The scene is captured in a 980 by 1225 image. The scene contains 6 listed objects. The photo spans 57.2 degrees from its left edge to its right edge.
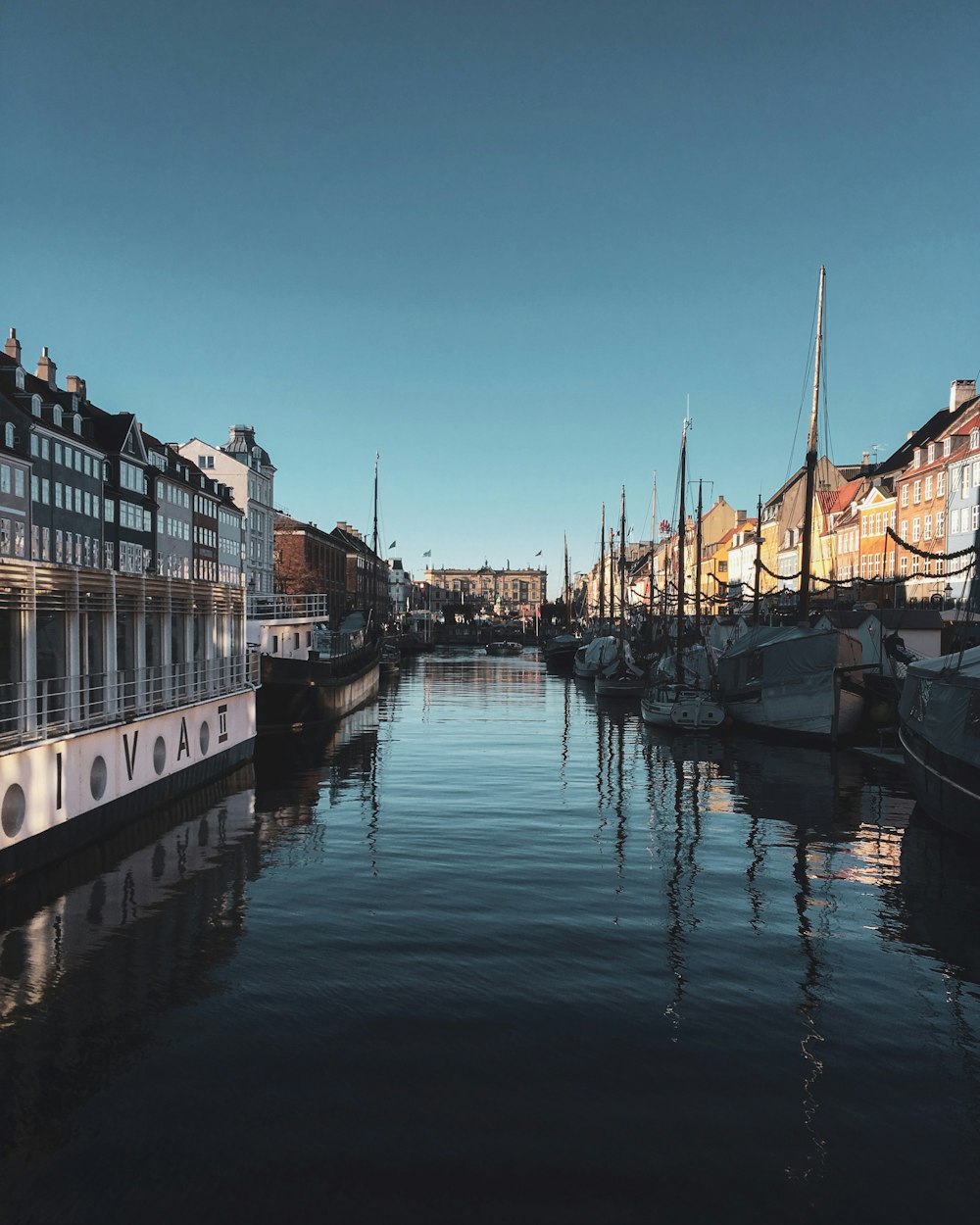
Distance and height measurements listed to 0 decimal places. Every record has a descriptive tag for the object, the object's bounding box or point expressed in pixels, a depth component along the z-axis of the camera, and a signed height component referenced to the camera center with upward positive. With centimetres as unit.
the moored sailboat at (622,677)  6738 -461
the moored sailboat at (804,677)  3984 -281
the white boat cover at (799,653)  3991 -164
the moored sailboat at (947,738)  2094 -300
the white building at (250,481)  10225 +1613
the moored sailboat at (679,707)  4522 -461
